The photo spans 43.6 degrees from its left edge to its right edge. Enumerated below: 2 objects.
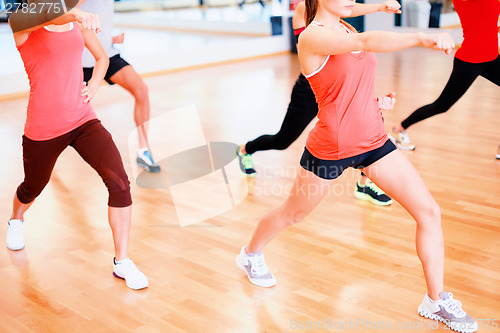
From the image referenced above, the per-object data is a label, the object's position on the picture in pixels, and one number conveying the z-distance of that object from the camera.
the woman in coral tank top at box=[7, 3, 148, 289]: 2.69
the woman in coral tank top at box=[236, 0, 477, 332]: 2.23
